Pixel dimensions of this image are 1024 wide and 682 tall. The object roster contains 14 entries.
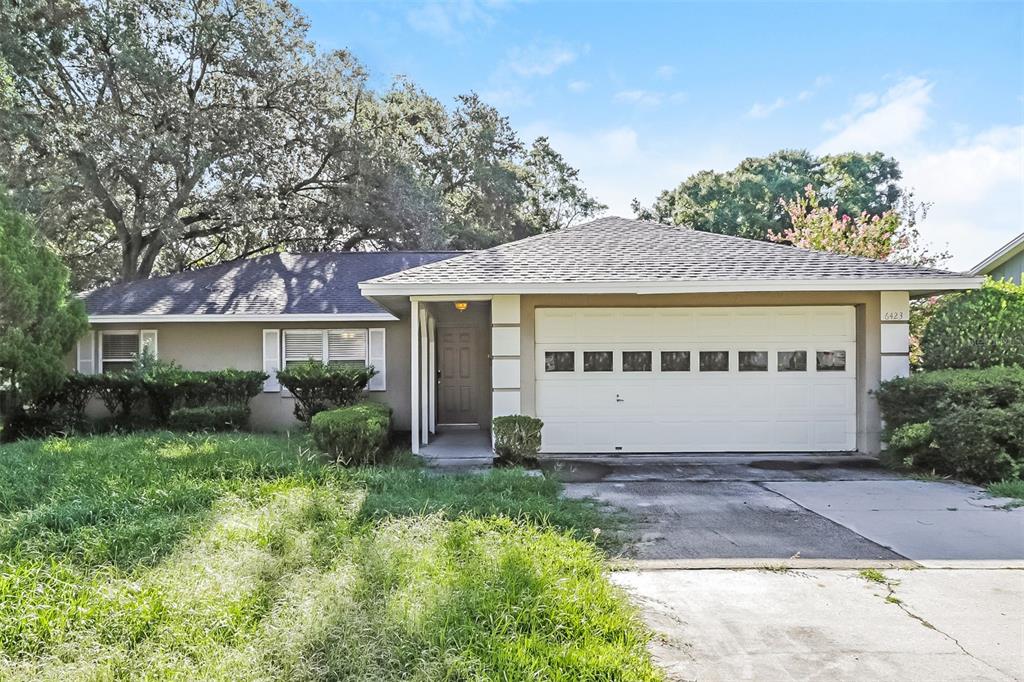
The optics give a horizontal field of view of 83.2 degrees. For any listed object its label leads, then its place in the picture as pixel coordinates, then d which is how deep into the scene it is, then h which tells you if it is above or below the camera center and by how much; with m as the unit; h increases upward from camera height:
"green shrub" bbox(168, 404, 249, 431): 9.87 -1.46
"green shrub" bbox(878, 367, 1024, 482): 6.86 -1.11
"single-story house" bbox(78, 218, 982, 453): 8.16 -0.06
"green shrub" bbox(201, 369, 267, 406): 10.51 -0.94
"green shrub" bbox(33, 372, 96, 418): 10.52 -1.14
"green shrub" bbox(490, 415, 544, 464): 7.86 -1.41
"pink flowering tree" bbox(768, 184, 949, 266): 14.00 +2.52
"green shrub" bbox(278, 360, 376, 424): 10.36 -0.90
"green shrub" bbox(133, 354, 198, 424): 10.28 -0.92
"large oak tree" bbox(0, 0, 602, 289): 15.00 +5.82
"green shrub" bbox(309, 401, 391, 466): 7.38 -1.30
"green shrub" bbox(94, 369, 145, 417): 10.40 -1.04
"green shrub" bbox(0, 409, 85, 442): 10.07 -1.60
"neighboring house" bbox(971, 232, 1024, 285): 14.10 +1.85
